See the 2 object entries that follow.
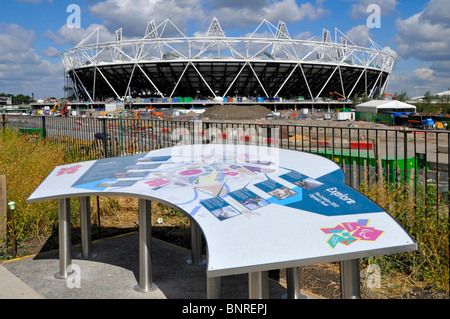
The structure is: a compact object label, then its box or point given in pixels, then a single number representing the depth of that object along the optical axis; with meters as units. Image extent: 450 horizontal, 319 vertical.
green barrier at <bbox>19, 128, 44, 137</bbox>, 13.71
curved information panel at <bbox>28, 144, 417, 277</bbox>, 2.43
